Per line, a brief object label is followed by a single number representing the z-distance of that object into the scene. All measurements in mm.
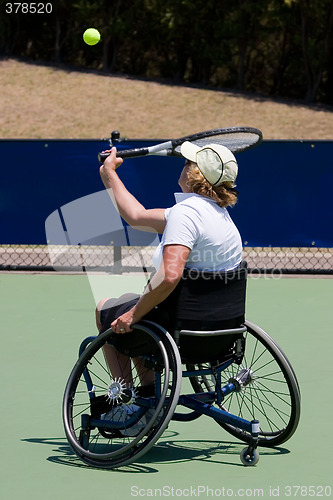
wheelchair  8086
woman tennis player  8180
